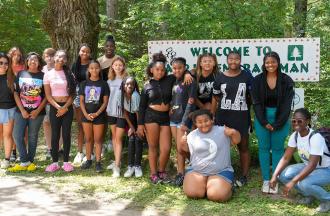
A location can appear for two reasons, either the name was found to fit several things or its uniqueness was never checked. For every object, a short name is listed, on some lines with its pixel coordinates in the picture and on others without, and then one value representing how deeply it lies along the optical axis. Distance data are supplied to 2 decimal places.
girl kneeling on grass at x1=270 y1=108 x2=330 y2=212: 4.93
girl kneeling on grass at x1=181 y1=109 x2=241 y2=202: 5.52
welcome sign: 6.55
